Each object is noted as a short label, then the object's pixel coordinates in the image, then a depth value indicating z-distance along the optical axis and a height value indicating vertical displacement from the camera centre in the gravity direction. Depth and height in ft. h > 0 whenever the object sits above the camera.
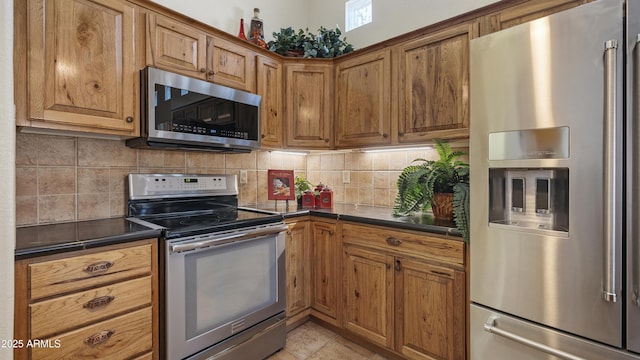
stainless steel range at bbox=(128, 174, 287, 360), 5.04 -1.71
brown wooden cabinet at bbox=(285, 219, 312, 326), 7.25 -2.26
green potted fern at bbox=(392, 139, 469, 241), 5.83 -0.12
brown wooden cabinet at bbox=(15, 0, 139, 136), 4.50 +1.83
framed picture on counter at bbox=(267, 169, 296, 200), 8.01 -0.18
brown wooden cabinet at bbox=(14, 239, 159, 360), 3.82 -1.75
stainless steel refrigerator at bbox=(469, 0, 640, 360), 3.37 -0.12
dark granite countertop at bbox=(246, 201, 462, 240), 5.54 -0.84
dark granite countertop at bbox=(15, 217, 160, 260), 3.91 -0.85
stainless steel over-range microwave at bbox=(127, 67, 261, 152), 5.65 +1.32
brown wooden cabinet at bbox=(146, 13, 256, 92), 5.83 +2.65
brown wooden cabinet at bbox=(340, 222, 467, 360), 5.27 -2.20
